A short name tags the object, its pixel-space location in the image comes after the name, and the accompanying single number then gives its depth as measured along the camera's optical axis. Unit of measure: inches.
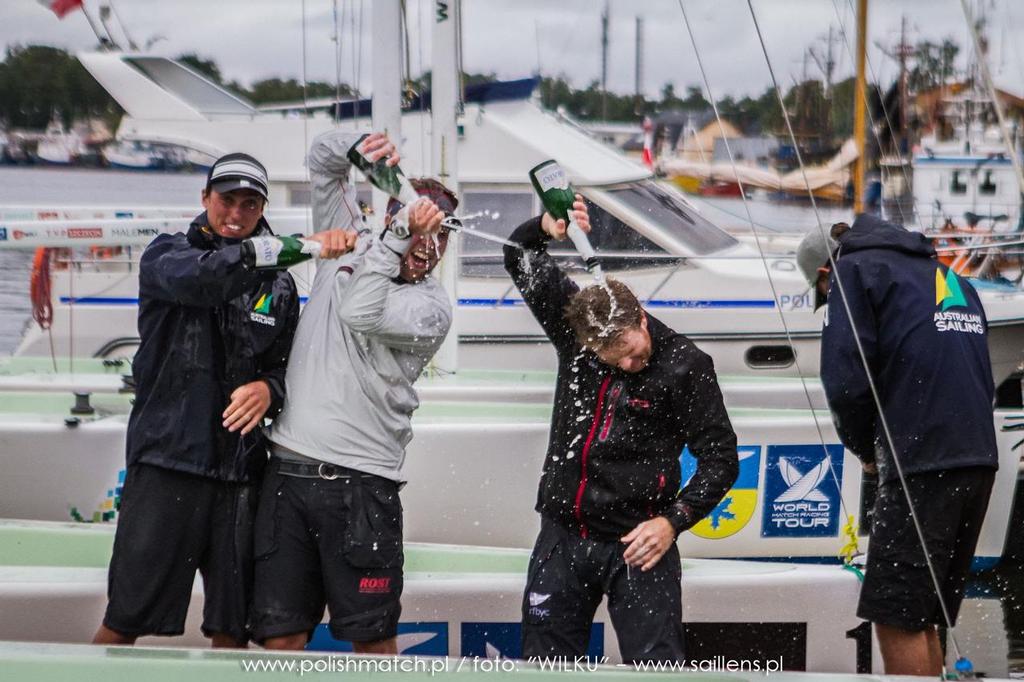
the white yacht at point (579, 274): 708.7
